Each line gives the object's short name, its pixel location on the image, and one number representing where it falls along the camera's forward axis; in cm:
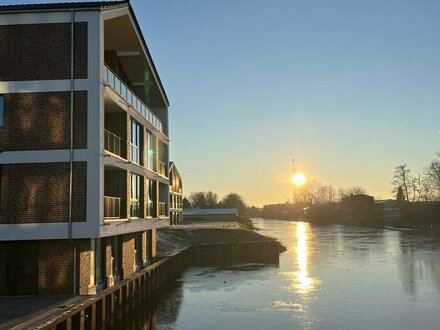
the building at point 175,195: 7593
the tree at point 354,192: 16359
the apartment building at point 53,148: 1831
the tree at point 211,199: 15588
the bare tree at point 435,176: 9775
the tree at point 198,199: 15600
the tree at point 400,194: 12475
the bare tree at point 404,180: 12356
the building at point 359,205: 13275
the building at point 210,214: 11084
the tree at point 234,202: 15688
